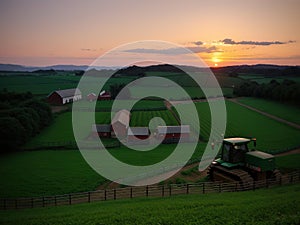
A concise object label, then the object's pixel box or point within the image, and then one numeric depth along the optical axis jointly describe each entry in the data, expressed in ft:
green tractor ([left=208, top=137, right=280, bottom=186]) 56.80
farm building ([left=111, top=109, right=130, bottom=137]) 124.88
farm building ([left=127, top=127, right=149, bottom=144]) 115.44
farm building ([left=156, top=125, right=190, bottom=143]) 117.91
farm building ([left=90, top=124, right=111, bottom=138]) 124.57
